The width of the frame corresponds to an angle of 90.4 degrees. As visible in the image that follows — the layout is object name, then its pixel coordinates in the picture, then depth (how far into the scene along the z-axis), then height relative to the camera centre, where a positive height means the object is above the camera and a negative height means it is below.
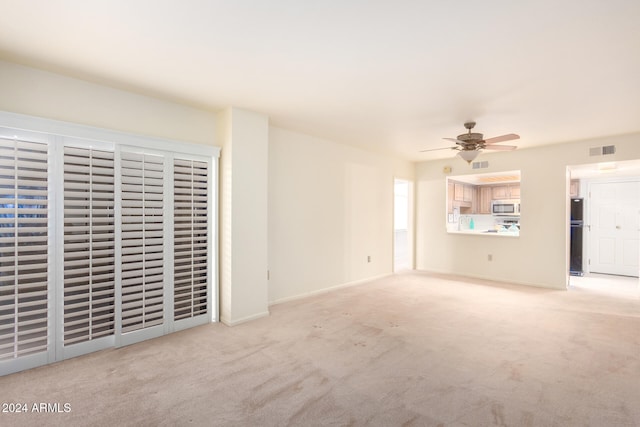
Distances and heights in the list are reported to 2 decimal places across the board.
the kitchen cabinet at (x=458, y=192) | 7.20 +0.51
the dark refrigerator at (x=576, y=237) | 6.54 -0.48
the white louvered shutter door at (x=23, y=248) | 2.44 -0.29
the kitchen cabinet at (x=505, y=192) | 7.69 +0.54
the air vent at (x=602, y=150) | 4.71 +0.96
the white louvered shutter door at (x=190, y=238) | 3.40 -0.28
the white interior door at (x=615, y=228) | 6.31 -0.28
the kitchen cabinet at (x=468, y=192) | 7.70 +0.52
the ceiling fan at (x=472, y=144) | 3.99 +0.89
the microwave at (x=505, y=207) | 7.39 +0.15
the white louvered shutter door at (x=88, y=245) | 2.75 -0.29
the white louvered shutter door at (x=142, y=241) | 3.05 -0.28
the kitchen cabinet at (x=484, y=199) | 8.09 +0.37
